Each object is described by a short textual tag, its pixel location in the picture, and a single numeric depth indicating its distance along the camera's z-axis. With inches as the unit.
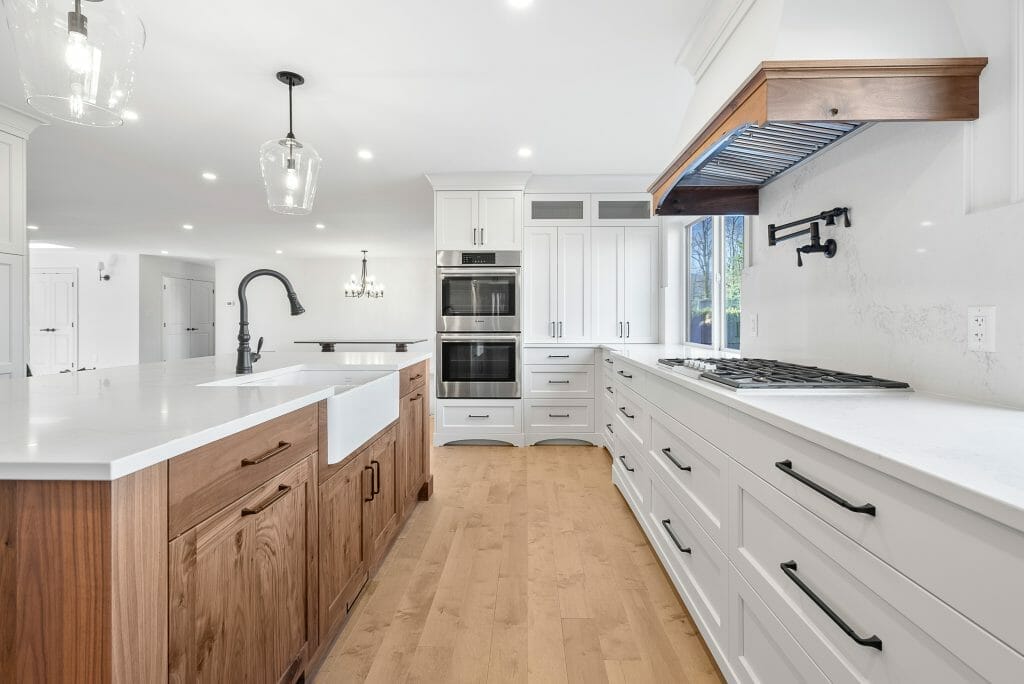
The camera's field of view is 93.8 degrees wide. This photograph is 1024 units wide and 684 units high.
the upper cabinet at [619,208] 173.3
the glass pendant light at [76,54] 48.9
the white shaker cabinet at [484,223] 167.0
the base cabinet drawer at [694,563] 56.6
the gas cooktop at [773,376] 53.8
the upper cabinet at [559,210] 173.0
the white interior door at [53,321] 349.7
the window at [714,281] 130.0
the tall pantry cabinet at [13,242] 116.0
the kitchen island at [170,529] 28.7
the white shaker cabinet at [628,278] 172.9
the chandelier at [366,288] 367.9
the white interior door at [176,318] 386.6
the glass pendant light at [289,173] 92.1
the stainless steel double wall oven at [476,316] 166.7
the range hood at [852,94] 49.6
